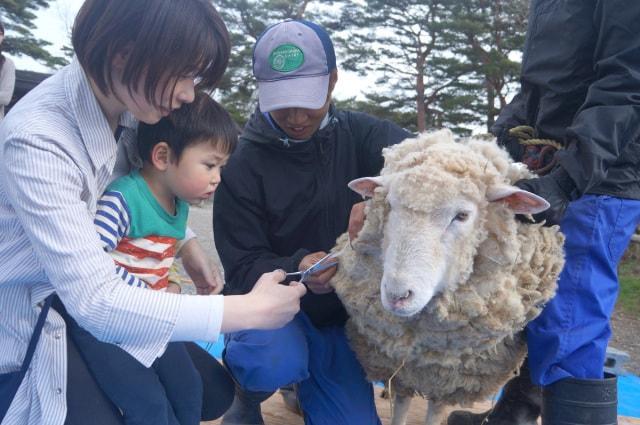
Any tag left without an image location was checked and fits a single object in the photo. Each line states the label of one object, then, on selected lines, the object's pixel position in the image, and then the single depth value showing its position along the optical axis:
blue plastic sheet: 2.62
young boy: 1.31
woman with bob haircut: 1.09
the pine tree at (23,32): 16.09
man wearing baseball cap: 1.76
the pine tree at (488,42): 12.93
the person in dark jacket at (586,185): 1.46
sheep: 1.32
